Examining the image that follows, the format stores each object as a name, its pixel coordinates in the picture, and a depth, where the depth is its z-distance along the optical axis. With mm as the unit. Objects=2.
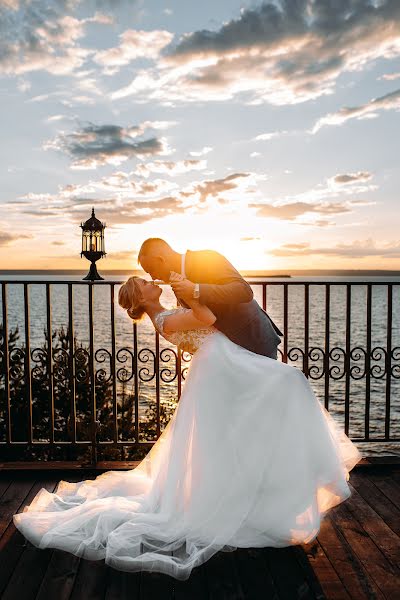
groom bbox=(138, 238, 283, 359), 2559
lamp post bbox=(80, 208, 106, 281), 4668
